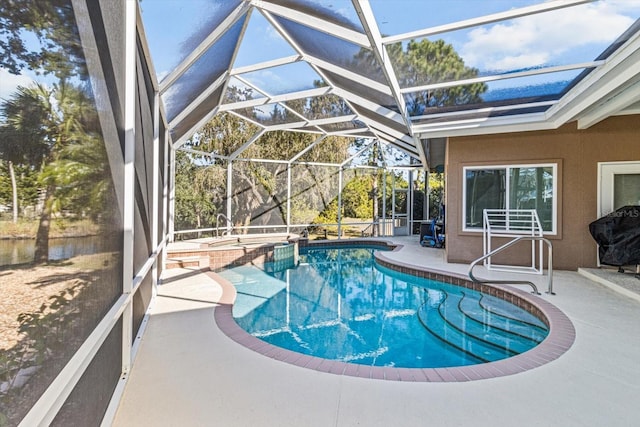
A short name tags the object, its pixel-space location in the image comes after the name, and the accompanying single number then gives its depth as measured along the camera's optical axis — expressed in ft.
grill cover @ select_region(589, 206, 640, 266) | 19.99
